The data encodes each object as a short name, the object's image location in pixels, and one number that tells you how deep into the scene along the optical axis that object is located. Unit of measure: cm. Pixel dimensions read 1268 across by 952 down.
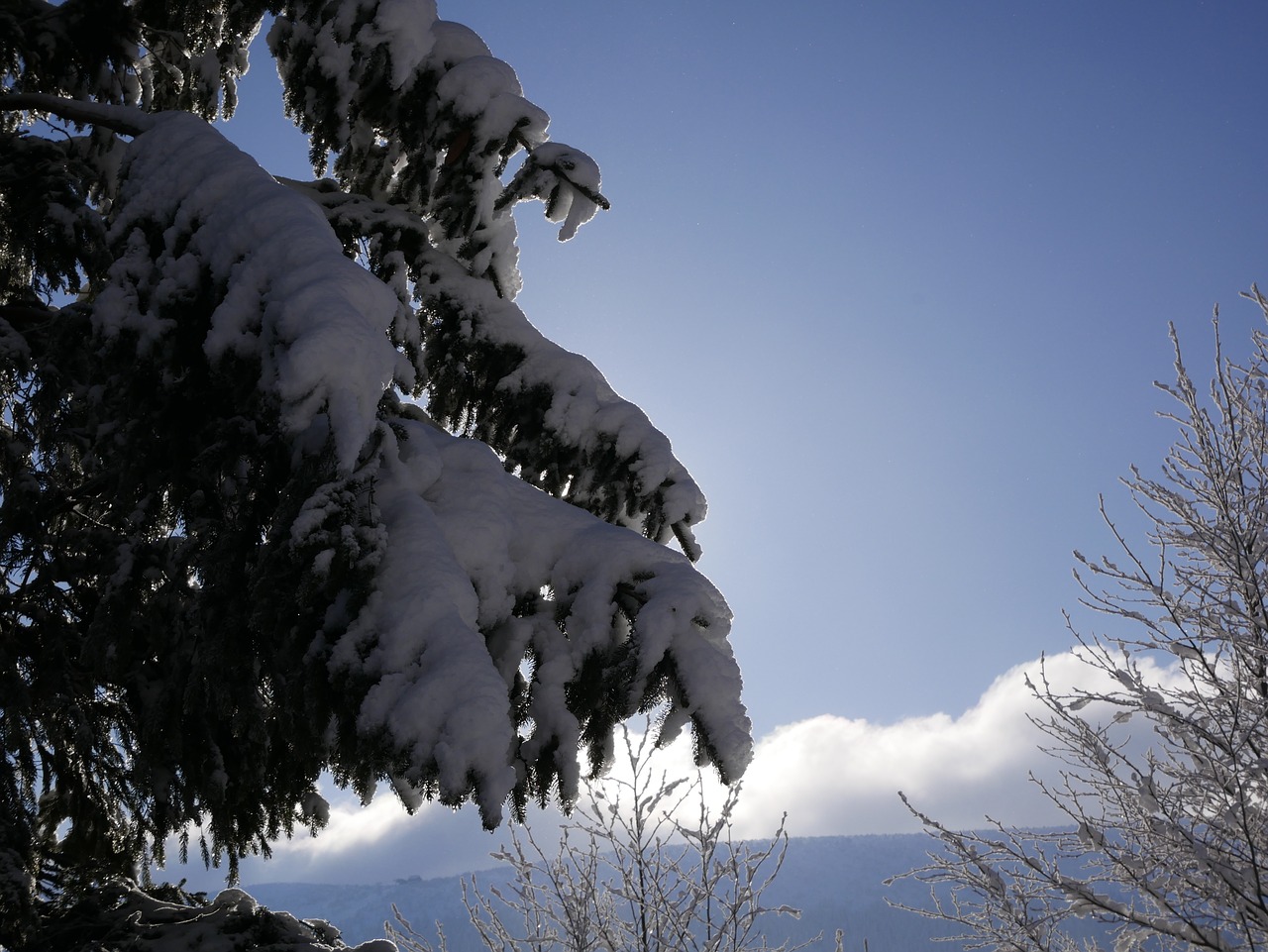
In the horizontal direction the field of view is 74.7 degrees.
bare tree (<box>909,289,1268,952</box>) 530
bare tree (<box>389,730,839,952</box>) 846
